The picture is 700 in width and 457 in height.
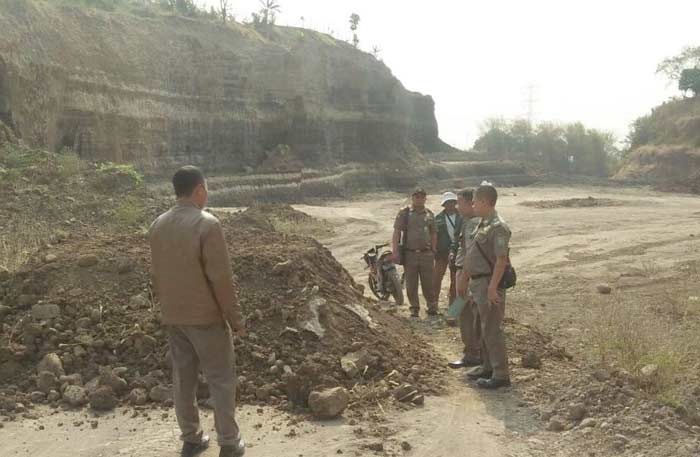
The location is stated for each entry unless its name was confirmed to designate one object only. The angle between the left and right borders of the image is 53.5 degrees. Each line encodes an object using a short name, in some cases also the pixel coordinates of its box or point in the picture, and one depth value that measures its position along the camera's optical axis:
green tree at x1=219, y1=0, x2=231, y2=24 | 35.54
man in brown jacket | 3.79
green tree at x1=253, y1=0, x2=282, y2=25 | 38.53
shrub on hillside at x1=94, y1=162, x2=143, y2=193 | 15.60
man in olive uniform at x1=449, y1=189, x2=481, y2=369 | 5.66
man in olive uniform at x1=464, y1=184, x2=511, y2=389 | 5.23
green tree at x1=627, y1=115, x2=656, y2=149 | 49.62
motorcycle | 8.94
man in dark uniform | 8.11
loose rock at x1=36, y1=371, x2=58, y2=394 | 4.96
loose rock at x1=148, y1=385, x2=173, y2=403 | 4.83
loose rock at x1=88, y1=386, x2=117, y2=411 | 4.73
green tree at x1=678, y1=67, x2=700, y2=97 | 48.81
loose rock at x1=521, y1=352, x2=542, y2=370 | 5.77
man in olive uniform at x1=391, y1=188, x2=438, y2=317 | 8.20
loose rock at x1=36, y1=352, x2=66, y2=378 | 5.07
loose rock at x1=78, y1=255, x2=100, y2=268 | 6.22
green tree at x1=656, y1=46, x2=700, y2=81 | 52.47
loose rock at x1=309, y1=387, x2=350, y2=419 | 4.58
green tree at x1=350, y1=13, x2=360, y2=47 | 46.31
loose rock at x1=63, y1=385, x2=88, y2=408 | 4.79
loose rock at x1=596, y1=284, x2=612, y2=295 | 10.27
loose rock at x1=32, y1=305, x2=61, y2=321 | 5.56
